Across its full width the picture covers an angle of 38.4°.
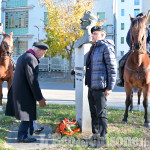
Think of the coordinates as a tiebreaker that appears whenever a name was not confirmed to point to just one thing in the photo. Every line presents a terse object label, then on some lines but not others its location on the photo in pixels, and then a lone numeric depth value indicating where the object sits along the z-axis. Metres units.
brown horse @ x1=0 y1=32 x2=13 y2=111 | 7.88
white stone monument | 5.35
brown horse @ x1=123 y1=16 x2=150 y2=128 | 5.75
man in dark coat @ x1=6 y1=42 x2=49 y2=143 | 4.48
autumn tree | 21.64
